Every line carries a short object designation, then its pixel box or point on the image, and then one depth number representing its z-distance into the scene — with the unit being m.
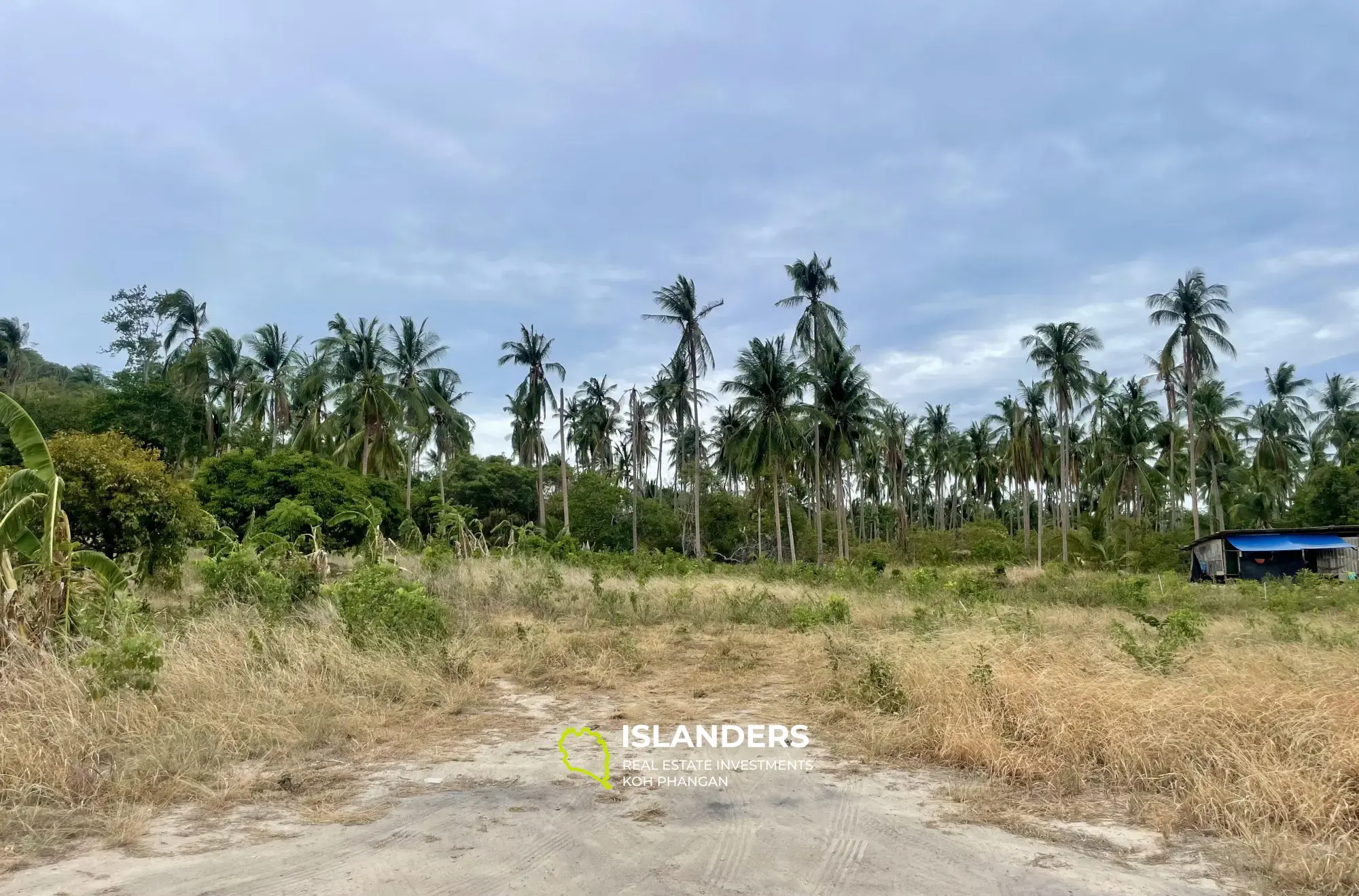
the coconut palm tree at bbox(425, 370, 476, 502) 36.72
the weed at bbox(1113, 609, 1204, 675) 6.66
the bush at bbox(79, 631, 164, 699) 5.74
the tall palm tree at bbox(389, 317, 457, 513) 34.81
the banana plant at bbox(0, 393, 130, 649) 6.42
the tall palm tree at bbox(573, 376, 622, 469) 51.59
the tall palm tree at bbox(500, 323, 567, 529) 39.56
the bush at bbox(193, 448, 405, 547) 20.53
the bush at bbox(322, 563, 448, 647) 8.53
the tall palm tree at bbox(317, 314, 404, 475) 31.81
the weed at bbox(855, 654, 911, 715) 6.53
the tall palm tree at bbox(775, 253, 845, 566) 35.41
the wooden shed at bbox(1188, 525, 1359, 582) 25.08
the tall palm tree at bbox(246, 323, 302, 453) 36.00
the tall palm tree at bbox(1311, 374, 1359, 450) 49.75
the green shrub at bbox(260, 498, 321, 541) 15.93
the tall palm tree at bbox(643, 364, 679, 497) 42.28
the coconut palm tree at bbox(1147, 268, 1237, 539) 32.44
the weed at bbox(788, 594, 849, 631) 12.20
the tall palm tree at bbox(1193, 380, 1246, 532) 42.38
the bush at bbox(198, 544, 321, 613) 10.02
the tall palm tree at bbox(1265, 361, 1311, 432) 47.84
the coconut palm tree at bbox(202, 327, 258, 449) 33.84
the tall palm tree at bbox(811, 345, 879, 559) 34.44
